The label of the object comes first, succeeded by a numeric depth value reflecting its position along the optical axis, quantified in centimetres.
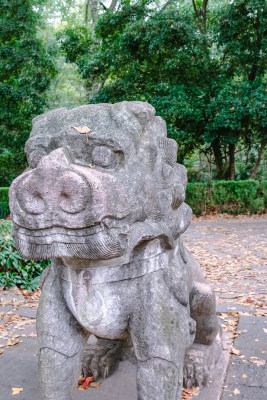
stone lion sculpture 165
